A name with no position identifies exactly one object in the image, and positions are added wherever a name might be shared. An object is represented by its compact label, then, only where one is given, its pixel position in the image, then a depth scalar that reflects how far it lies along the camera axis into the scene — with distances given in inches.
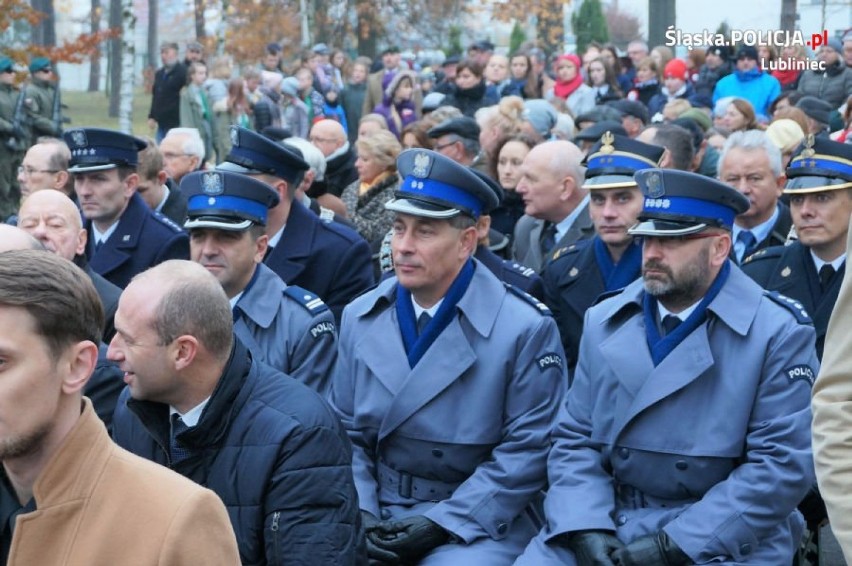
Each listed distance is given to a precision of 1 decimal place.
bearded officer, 182.7
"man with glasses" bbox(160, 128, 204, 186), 405.4
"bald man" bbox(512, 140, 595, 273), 304.3
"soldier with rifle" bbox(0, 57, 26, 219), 669.3
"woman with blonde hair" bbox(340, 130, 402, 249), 348.8
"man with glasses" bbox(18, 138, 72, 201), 336.2
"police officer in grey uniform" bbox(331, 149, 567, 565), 198.8
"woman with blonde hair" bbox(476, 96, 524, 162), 408.8
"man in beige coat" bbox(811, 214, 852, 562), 115.3
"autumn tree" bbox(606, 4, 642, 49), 2242.9
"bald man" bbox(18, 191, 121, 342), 251.1
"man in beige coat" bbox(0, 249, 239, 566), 103.3
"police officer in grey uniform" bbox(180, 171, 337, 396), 222.8
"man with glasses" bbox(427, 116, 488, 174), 383.6
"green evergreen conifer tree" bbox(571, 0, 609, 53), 1465.3
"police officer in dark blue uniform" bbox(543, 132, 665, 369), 257.6
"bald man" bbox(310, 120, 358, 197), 436.1
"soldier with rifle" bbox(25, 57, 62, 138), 698.8
